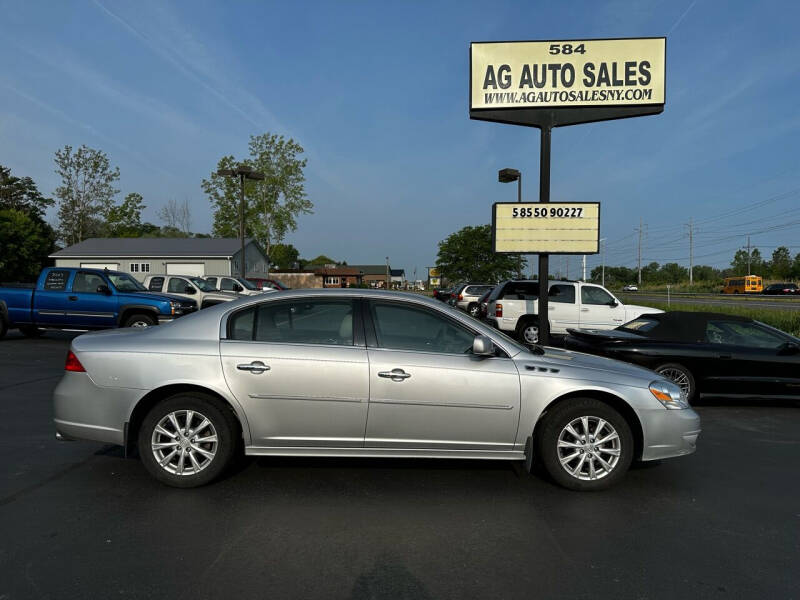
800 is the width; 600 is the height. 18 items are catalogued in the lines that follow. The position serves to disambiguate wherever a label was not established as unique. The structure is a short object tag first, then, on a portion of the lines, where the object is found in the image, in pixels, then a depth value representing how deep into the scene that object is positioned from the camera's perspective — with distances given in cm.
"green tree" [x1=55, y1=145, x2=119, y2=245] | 7144
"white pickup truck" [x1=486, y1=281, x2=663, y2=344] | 1479
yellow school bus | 6488
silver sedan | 426
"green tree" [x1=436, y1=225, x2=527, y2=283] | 4762
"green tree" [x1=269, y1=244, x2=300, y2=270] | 9906
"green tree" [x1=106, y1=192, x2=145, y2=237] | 7438
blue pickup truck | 1303
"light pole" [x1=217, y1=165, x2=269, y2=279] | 2664
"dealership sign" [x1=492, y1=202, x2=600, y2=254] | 1138
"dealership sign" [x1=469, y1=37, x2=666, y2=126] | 1091
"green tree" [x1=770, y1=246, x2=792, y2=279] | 9066
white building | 4009
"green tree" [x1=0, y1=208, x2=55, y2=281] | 4509
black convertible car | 769
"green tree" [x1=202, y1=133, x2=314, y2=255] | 5884
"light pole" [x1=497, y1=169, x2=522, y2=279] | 2230
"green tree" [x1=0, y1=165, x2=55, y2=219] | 7088
